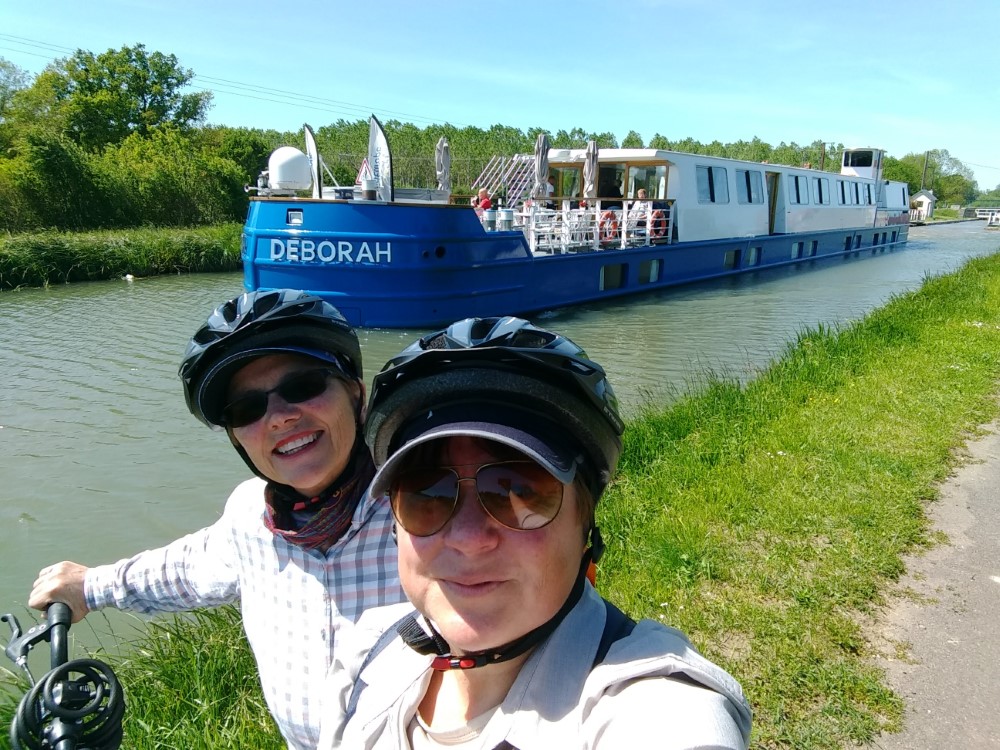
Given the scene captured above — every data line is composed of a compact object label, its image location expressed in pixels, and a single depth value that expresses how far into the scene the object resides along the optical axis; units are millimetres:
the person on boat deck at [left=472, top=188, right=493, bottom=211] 13312
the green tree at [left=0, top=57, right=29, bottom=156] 50647
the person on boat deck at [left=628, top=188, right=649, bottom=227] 14922
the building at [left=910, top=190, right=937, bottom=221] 69250
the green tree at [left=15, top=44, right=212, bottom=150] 41219
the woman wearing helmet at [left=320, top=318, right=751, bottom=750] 954
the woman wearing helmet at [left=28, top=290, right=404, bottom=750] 1635
